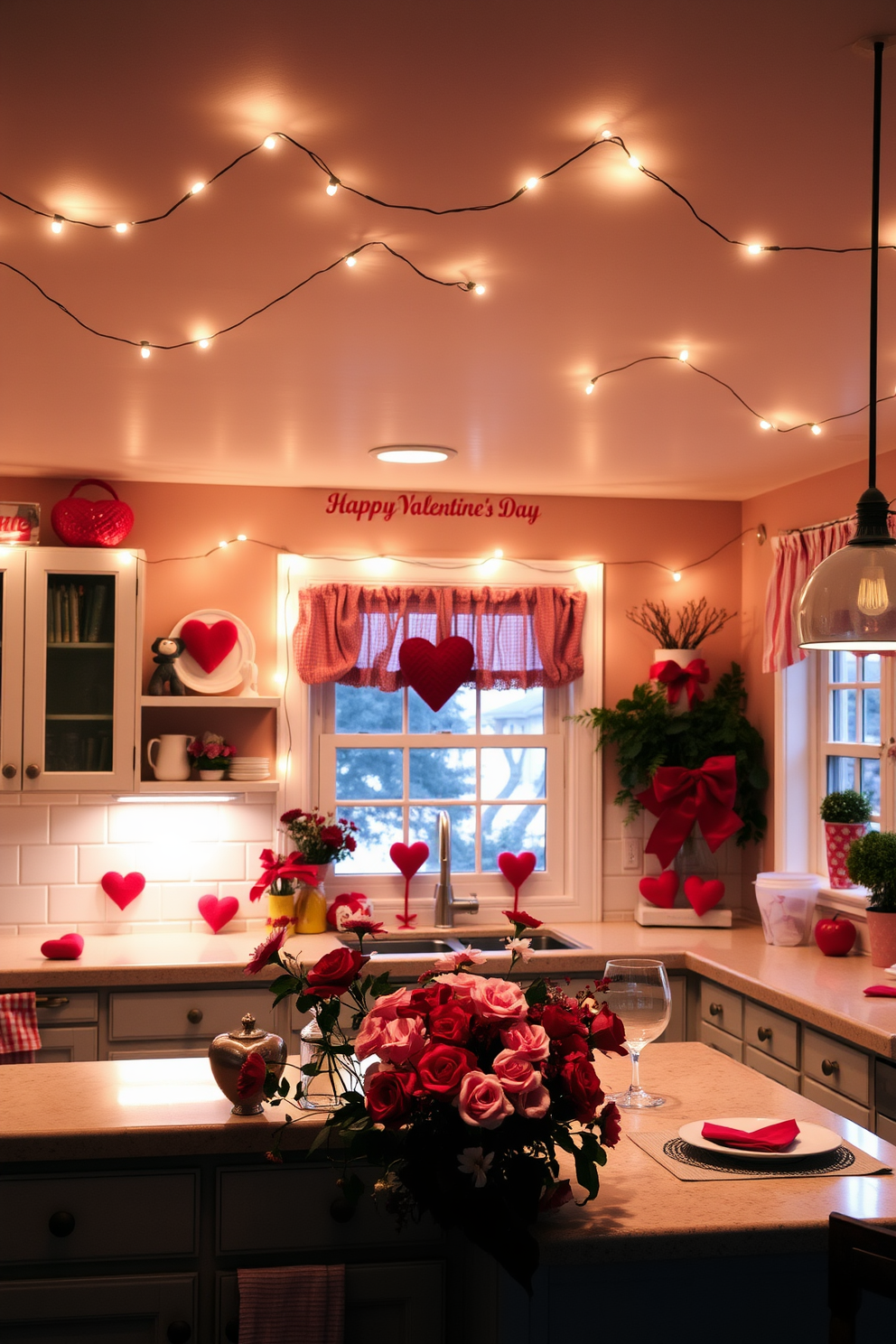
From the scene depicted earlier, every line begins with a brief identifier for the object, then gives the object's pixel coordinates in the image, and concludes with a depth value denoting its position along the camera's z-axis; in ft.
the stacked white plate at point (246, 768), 13.57
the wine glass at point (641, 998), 6.07
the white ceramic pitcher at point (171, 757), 13.44
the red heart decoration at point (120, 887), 13.58
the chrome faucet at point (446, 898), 14.12
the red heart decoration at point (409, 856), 14.14
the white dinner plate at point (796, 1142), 5.92
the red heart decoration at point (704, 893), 14.10
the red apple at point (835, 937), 12.14
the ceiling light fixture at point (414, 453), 12.30
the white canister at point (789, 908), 12.82
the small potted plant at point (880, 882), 11.35
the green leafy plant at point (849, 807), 12.43
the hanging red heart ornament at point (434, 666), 14.47
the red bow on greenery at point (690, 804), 14.19
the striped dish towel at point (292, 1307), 6.14
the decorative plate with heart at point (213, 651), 13.85
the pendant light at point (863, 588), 5.20
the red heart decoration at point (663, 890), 14.39
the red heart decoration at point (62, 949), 12.05
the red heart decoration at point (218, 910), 13.57
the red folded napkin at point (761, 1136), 5.98
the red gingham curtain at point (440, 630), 14.30
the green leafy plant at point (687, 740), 14.43
